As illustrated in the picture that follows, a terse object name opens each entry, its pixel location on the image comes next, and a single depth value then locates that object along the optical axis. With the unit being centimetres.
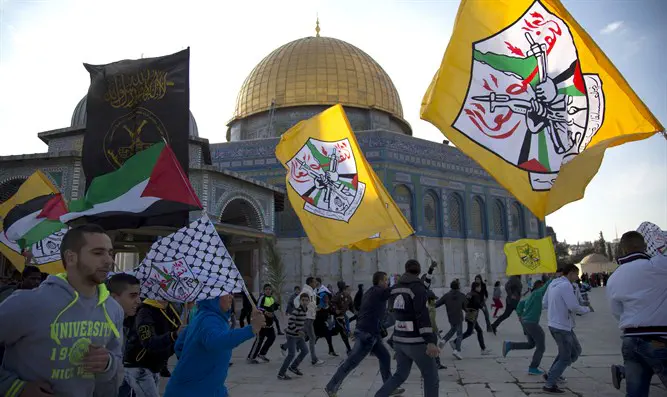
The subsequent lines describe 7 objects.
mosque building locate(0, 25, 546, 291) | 2111
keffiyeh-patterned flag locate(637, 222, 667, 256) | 936
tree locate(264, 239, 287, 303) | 2127
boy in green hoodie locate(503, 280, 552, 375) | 693
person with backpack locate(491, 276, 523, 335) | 1220
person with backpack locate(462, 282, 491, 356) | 910
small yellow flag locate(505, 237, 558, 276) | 1366
